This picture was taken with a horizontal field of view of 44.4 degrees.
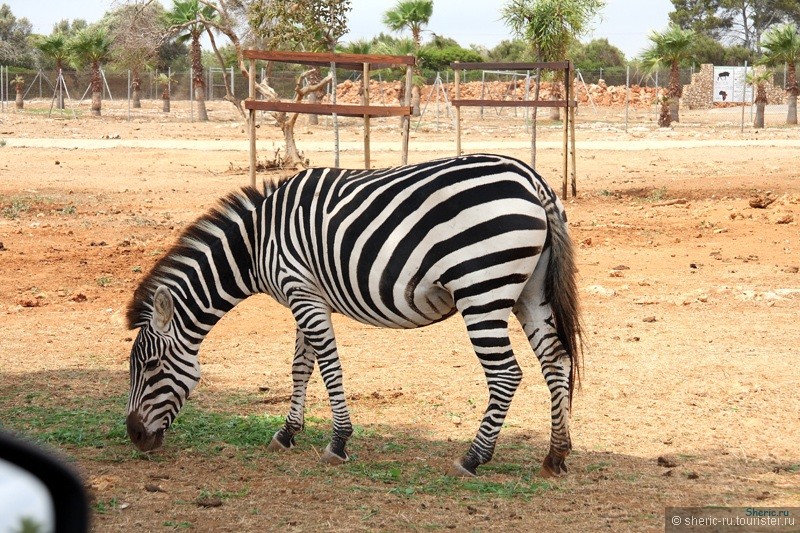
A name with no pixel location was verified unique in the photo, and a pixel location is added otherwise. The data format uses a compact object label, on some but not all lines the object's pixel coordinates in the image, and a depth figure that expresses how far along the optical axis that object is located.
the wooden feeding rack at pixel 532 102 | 16.91
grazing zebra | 5.21
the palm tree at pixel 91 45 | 45.63
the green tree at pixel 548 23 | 29.64
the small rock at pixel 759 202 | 15.32
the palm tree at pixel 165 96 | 46.72
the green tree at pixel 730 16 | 79.62
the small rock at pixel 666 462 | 5.54
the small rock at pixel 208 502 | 4.85
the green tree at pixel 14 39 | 59.72
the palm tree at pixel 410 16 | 45.75
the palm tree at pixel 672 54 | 39.38
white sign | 53.25
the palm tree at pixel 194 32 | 41.56
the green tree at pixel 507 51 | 69.88
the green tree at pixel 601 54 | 72.06
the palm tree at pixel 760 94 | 37.58
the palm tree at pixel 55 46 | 47.59
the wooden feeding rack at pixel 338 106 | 13.40
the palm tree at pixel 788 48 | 40.25
